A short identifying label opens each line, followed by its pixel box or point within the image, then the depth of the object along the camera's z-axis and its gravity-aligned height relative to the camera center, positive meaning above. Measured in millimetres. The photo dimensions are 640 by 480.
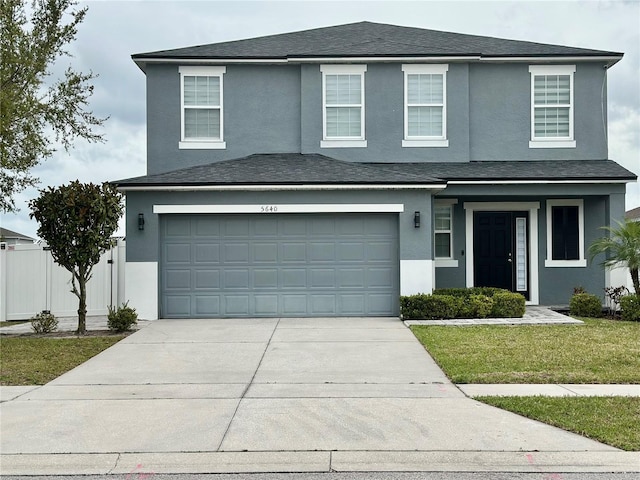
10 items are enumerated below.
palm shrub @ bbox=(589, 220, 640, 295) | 15734 +99
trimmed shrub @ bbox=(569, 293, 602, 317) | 16156 -1292
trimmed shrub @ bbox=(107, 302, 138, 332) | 14219 -1437
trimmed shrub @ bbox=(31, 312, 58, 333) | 14477 -1555
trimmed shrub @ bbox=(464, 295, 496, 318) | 15219 -1212
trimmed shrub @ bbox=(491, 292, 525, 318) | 15336 -1255
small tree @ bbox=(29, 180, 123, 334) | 13789 +621
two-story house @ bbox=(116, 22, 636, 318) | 18172 +3336
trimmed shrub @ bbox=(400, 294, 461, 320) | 15109 -1235
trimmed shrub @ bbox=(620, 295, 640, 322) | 15375 -1276
